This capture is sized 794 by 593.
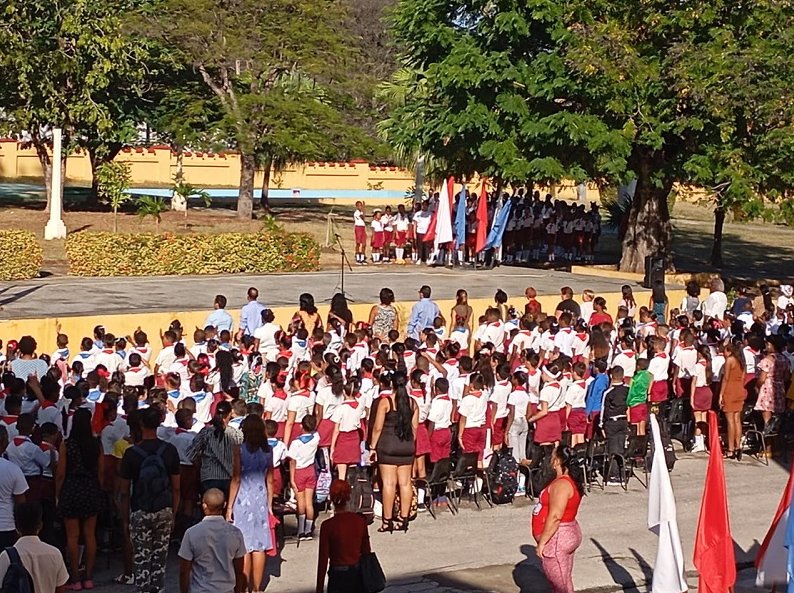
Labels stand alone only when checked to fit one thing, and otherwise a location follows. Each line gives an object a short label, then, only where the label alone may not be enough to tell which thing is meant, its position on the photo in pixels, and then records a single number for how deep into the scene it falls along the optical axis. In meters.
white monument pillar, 33.56
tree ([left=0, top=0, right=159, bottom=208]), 38.91
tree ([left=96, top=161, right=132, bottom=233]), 37.66
